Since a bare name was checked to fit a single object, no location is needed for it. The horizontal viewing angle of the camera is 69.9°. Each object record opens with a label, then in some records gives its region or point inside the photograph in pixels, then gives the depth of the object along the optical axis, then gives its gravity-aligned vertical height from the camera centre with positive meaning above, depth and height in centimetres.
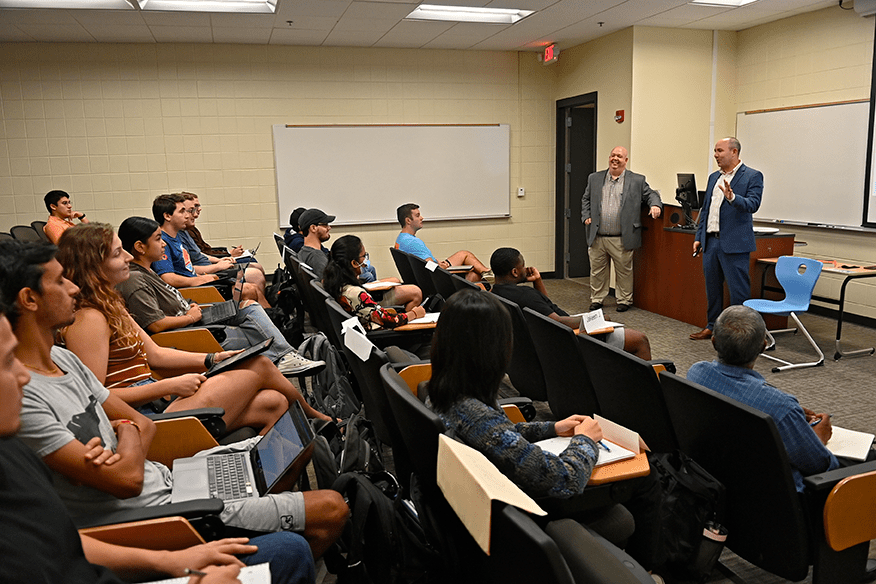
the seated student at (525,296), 348 -62
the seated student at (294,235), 570 -40
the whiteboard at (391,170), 735 +23
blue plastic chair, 441 -80
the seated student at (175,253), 446 -43
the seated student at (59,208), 602 -10
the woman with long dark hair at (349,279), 353 -52
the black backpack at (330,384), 285 -90
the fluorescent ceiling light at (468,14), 596 +168
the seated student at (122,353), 213 -55
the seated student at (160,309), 308 -59
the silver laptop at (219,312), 343 -65
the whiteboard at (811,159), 564 +17
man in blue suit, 493 -34
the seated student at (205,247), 628 -54
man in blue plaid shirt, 185 -65
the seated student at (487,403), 152 -55
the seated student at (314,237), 476 -36
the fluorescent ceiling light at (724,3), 571 +160
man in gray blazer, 625 -37
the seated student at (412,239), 541 -43
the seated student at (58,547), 100 -61
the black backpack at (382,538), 161 -90
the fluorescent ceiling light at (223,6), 541 +163
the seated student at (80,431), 146 -58
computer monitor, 584 -14
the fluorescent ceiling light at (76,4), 513 +158
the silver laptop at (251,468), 179 -83
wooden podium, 533 -82
